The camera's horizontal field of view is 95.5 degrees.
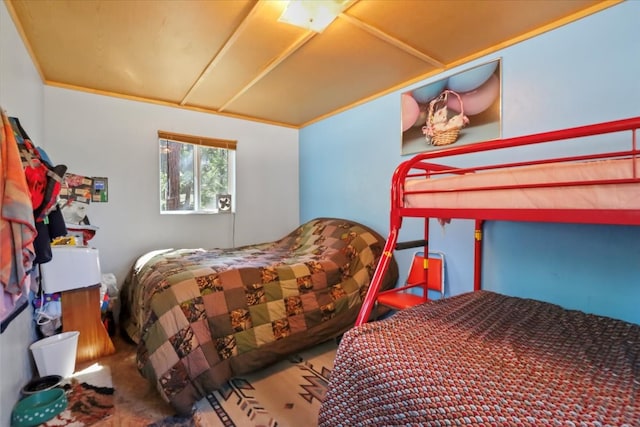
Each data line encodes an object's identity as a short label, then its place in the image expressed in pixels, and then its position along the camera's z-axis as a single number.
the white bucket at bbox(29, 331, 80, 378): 1.81
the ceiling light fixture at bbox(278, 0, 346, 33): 1.47
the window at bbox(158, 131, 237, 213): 3.05
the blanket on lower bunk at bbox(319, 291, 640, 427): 0.74
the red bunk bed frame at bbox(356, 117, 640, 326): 0.85
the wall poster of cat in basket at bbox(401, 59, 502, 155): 1.98
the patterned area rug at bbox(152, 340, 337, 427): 1.53
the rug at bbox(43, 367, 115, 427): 1.54
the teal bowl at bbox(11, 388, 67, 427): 1.45
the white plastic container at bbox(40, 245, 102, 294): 1.99
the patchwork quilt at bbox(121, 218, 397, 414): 1.62
